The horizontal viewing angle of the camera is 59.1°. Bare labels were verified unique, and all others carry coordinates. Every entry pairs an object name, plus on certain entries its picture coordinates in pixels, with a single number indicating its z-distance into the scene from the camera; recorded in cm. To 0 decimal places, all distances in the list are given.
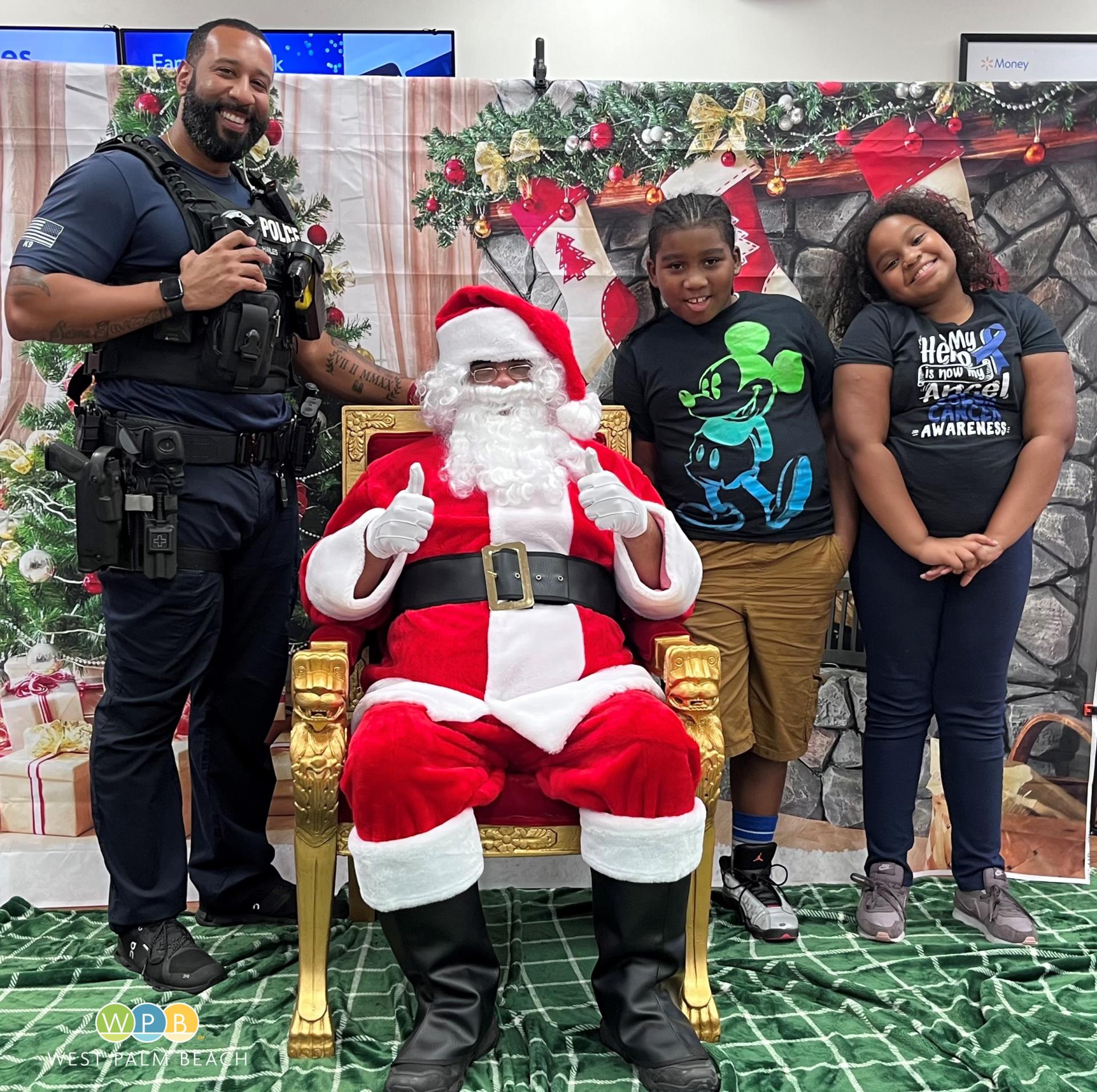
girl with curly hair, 248
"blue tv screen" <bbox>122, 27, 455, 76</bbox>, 421
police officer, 211
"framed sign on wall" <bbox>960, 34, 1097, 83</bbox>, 431
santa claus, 186
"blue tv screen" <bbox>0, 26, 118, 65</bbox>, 422
